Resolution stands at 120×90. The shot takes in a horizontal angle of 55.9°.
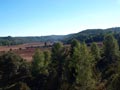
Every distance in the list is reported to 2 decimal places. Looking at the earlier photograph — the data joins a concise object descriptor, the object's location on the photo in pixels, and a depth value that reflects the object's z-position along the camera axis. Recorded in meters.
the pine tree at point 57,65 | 23.94
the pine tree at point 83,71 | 15.73
